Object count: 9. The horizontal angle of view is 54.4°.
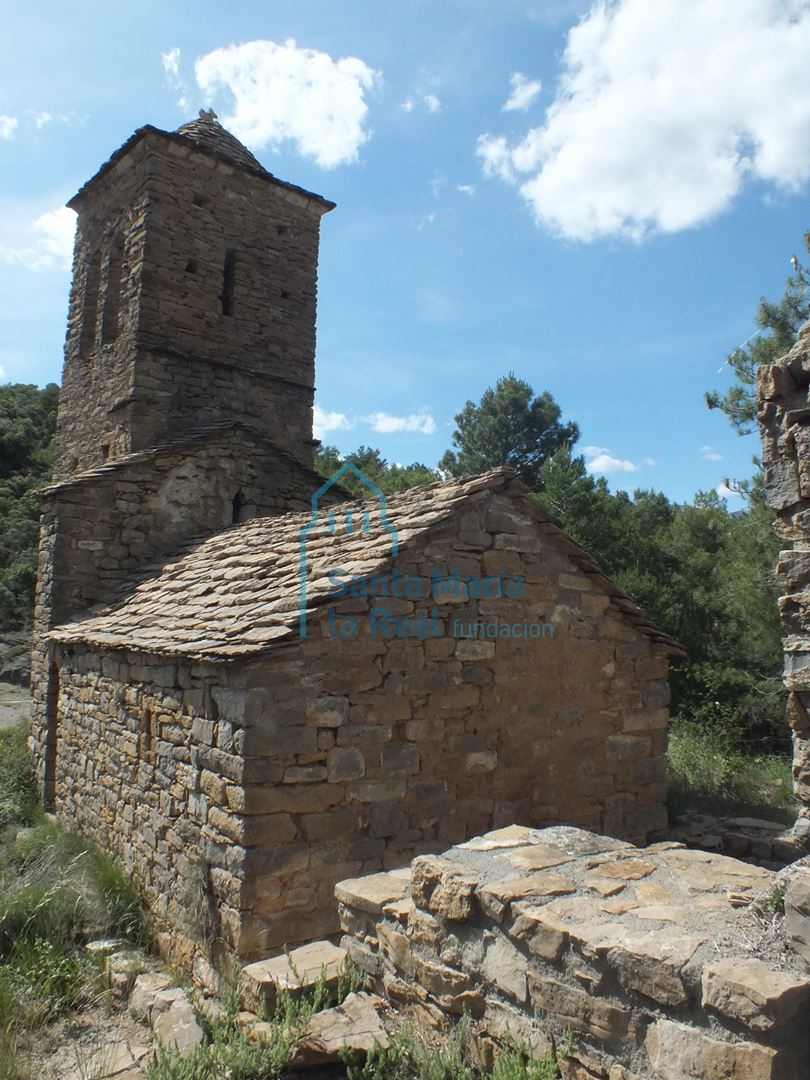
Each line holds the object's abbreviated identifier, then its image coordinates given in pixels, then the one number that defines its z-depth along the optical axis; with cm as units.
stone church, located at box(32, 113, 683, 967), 521
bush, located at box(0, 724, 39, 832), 870
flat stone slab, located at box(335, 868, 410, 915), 364
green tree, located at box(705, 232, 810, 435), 1326
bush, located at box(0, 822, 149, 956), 568
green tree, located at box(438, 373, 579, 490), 3089
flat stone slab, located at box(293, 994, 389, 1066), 300
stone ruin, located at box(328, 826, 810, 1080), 219
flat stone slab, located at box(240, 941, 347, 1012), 357
